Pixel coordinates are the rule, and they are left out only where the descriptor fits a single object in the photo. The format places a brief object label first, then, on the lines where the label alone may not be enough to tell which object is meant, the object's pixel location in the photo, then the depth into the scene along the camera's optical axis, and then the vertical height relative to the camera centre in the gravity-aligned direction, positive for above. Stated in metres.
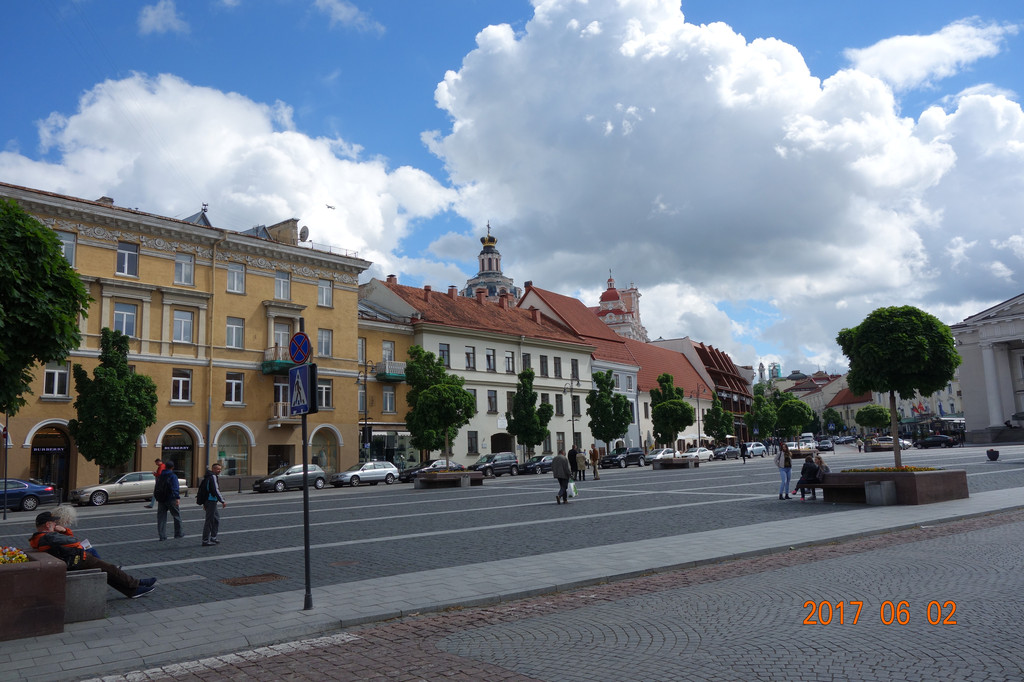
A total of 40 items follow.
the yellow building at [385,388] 47.72 +3.44
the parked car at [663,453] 56.39 -1.74
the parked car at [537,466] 50.59 -2.03
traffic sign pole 8.48 +0.74
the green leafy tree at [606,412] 59.91 +1.67
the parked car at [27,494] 28.78 -1.51
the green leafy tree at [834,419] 138.95 +1.00
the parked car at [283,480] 37.12 -1.74
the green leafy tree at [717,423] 81.94 +0.63
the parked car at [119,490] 30.59 -1.61
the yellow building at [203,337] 34.53 +5.90
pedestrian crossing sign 8.66 +0.63
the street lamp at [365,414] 45.03 +1.69
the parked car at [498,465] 47.88 -1.79
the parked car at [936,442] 72.44 -2.06
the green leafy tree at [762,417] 91.38 +1.20
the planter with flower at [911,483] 18.05 -1.51
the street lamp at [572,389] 61.38 +3.73
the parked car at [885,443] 65.69 -1.85
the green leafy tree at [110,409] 32.06 +1.83
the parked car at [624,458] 58.22 -2.02
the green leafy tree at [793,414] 85.56 +1.34
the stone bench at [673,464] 48.72 -2.15
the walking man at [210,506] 14.63 -1.13
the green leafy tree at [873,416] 91.81 +0.77
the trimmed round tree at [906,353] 19.08 +1.73
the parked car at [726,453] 71.81 -2.37
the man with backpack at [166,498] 15.45 -0.99
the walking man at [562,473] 21.80 -1.11
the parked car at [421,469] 42.90 -1.66
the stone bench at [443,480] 34.22 -1.87
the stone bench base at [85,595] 8.04 -1.53
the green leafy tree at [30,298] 10.05 +2.16
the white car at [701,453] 64.19 -2.07
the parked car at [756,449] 71.44 -2.14
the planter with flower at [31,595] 7.30 -1.39
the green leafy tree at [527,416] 53.47 +1.39
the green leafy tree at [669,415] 63.88 +1.29
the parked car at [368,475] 40.50 -1.79
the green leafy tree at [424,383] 43.53 +3.26
